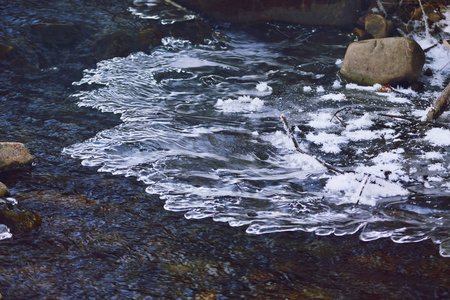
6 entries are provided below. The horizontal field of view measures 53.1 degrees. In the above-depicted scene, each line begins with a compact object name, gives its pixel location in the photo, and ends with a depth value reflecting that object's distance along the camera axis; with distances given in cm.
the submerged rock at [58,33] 823
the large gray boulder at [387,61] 731
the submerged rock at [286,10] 997
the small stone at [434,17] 961
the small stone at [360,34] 956
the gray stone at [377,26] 942
